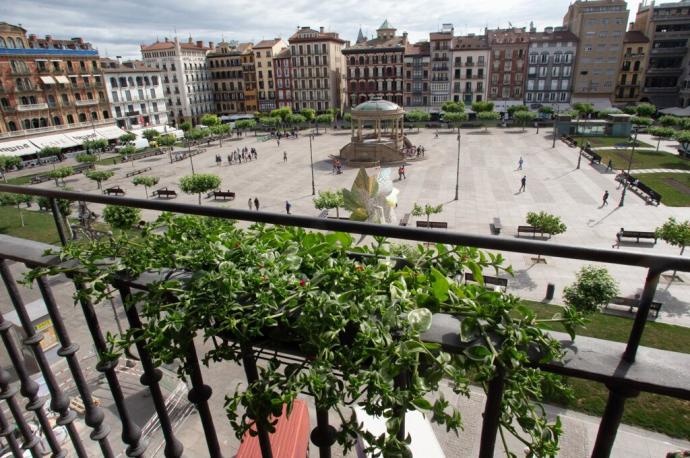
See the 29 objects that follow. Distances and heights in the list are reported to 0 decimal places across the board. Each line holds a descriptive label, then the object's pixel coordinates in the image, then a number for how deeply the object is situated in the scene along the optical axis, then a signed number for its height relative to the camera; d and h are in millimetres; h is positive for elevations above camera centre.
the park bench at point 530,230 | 22586 -7888
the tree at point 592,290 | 13547 -6506
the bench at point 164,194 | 33912 -8150
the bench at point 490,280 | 16003 -7340
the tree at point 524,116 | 61344 -5177
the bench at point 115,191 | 33319 -7522
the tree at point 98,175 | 36156 -6860
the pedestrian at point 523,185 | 32594 -7933
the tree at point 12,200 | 28616 -7024
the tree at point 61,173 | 37869 -6960
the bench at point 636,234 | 22094 -7833
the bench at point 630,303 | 14992 -7558
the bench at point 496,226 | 23288 -8208
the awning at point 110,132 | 60031 -5662
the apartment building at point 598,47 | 67938 +4425
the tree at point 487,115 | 64462 -5195
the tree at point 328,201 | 27312 -7126
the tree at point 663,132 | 47219 -6079
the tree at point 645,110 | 59906 -4755
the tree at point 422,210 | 24097 -7357
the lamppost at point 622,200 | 28812 -8028
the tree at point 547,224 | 21734 -7095
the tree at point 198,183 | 30469 -6491
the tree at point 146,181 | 34375 -7044
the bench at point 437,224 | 24000 -7635
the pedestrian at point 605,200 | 28159 -7924
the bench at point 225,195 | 33344 -7981
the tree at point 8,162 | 42100 -6582
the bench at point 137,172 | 43238 -8216
